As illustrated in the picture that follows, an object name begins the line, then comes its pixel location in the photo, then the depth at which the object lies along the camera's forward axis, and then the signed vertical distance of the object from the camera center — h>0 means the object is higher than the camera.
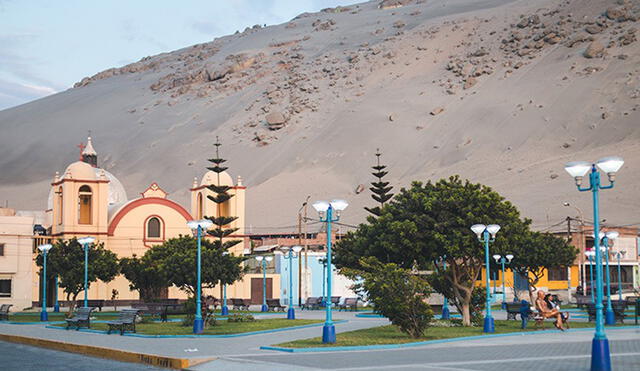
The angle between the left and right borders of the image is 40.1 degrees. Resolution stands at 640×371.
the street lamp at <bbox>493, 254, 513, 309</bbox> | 41.76 +0.76
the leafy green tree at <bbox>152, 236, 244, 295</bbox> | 38.19 +0.48
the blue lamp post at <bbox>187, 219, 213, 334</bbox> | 26.75 -1.30
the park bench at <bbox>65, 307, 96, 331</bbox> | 30.32 -1.36
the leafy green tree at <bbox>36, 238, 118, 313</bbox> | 41.19 +0.75
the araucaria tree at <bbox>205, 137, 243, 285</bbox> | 54.25 +3.77
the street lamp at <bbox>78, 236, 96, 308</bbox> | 36.25 +1.55
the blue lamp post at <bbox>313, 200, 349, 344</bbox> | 21.97 +0.73
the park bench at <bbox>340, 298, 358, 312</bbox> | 46.94 -1.48
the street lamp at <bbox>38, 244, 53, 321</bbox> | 36.41 -0.98
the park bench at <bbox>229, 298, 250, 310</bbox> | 49.60 -1.49
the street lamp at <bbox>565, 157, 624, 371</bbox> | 14.70 +0.85
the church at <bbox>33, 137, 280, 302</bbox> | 54.53 +4.11
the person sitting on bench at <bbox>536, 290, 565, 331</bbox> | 26.41 -1.14
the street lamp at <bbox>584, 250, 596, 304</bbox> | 38.47 +0.92
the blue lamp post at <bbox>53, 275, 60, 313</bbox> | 46.47 -1.48
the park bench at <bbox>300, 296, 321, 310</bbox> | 49.85 -1.49
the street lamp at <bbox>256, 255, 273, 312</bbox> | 45.98 -1.50
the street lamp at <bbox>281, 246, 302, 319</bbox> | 35.03 +1.36
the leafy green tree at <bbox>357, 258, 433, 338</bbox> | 23.61 -0.58
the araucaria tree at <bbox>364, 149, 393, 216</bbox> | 64.75 +6.44
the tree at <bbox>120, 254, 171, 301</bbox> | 48.44 +0.23
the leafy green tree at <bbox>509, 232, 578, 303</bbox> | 46.09 +1.03
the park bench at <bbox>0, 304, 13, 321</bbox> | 37.90 -1.38
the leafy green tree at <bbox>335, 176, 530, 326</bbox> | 30.11 +1.61
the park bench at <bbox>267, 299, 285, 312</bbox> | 46.54 -1.47
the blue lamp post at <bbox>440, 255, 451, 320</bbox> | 33.12 -1.35
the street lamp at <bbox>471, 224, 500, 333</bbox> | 26.02 +1.01
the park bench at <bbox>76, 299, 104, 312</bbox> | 49.34 -1.32
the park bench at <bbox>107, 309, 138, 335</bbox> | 27.69 -1.35
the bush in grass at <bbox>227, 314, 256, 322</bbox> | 32.97 -1.55
